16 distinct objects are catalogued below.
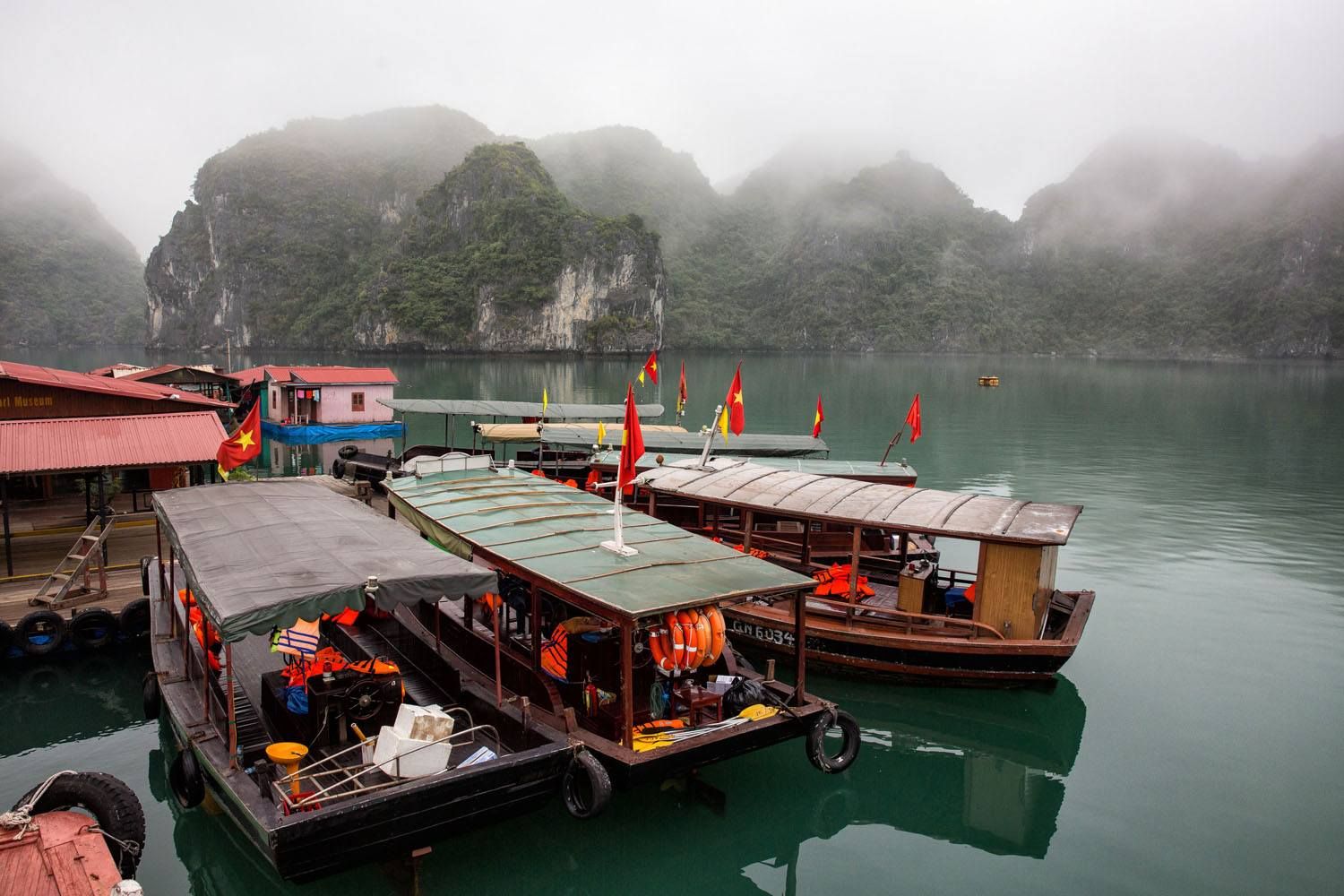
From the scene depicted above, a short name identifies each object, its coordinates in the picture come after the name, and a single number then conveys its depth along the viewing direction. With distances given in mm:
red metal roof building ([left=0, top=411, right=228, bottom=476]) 11898
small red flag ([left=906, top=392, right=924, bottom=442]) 19109
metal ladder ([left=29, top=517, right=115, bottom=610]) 11055
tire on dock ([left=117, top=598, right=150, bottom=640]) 11055
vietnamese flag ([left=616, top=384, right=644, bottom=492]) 8268
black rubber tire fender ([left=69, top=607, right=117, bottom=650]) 10797
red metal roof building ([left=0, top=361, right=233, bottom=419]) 14242
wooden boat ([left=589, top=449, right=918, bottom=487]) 15727
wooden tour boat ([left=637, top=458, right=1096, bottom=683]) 10336
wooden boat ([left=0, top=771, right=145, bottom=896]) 5121
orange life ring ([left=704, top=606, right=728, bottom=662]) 7395
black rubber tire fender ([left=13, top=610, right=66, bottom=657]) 10461
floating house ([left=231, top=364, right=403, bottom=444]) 26078
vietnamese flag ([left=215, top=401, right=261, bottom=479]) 10625
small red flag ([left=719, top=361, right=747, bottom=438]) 13914
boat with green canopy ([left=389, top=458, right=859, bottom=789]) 7152
